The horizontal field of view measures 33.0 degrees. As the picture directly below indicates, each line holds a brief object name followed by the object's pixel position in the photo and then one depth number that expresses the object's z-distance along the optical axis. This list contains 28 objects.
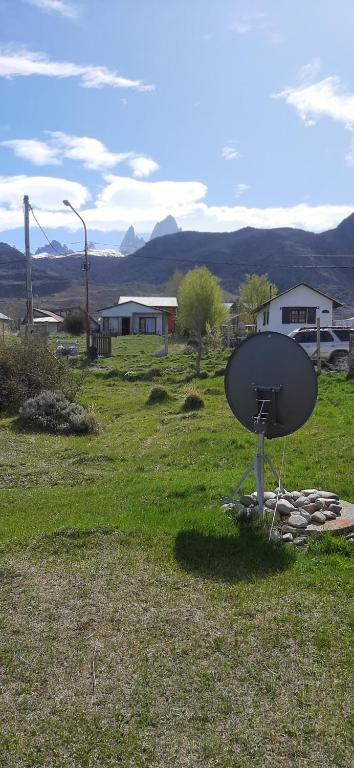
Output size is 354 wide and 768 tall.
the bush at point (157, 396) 16.61
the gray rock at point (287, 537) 5.82
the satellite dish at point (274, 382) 6.42
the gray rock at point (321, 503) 6.50
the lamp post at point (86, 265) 28.59
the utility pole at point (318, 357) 19.84
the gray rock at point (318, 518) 6.14
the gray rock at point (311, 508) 6.44
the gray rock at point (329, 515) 6.26
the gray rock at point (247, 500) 6.73
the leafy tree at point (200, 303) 50.91
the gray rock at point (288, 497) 6.73
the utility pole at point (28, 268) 25.28
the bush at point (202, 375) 21.60
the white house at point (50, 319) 70.38
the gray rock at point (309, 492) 6.91
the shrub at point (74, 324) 58.16
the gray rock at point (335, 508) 6.44
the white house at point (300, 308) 40.47
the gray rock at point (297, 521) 6.07
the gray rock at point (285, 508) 6.36
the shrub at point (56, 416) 13.28
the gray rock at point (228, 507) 6.64
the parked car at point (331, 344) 22.98
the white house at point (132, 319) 59.62
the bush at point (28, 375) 15.44
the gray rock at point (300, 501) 6.57
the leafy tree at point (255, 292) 61.50
